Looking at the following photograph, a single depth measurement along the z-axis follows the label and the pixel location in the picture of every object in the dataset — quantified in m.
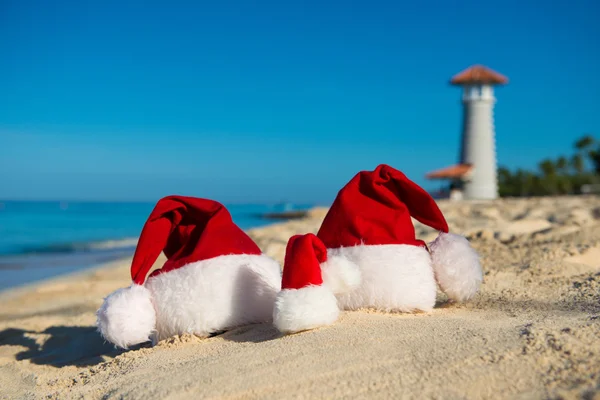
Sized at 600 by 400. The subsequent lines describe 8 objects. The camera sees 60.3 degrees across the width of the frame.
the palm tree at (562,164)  37.47
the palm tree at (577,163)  37.04
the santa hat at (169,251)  2.35
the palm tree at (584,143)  37.59
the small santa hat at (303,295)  2.03
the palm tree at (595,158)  34.26
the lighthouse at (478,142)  23.72
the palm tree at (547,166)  35.44
